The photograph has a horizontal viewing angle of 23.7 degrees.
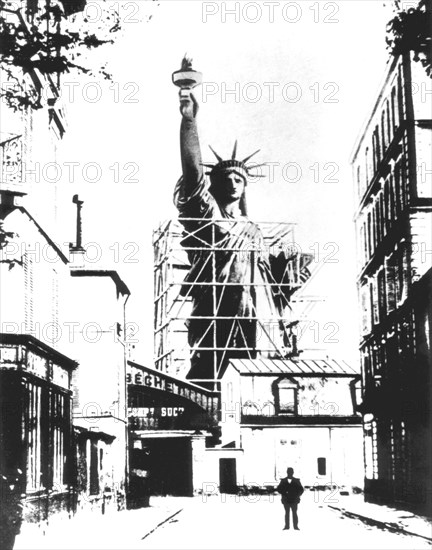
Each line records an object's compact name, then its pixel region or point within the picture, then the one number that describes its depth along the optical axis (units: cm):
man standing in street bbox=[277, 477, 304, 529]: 2255
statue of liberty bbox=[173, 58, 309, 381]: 5662
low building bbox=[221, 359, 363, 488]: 4775
